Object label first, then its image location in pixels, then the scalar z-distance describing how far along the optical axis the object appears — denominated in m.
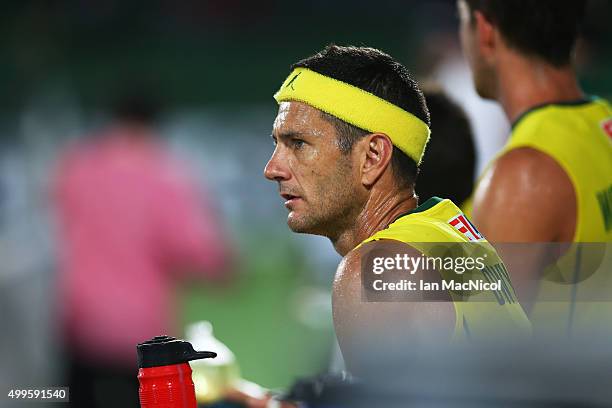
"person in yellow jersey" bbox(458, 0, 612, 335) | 6.88
